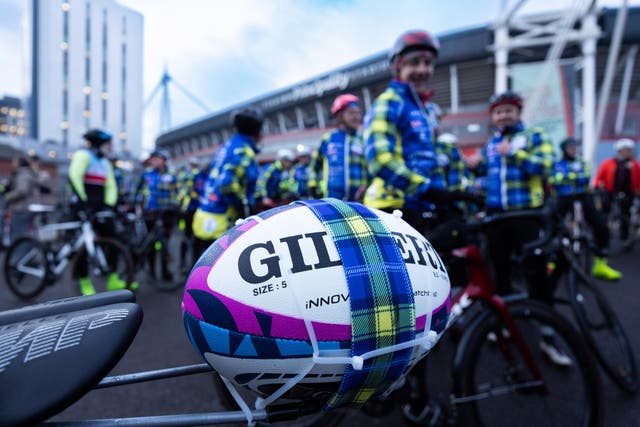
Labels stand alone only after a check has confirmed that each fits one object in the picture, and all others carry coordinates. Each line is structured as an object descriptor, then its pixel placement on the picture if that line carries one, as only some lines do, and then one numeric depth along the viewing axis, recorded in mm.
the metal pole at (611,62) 8883
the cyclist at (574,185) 4918
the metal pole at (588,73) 15859
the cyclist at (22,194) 7566
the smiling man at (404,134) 1922
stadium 14898
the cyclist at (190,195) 5855
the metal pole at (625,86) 19802
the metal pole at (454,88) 22619
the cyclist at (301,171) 7699
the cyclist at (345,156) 4145
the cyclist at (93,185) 3977
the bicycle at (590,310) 2059
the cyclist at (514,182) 2760
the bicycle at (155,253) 4832
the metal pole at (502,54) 16688
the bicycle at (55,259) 4059
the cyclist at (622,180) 6637
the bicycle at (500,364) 1574
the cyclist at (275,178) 8180
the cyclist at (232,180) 3047
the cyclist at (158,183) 7148
